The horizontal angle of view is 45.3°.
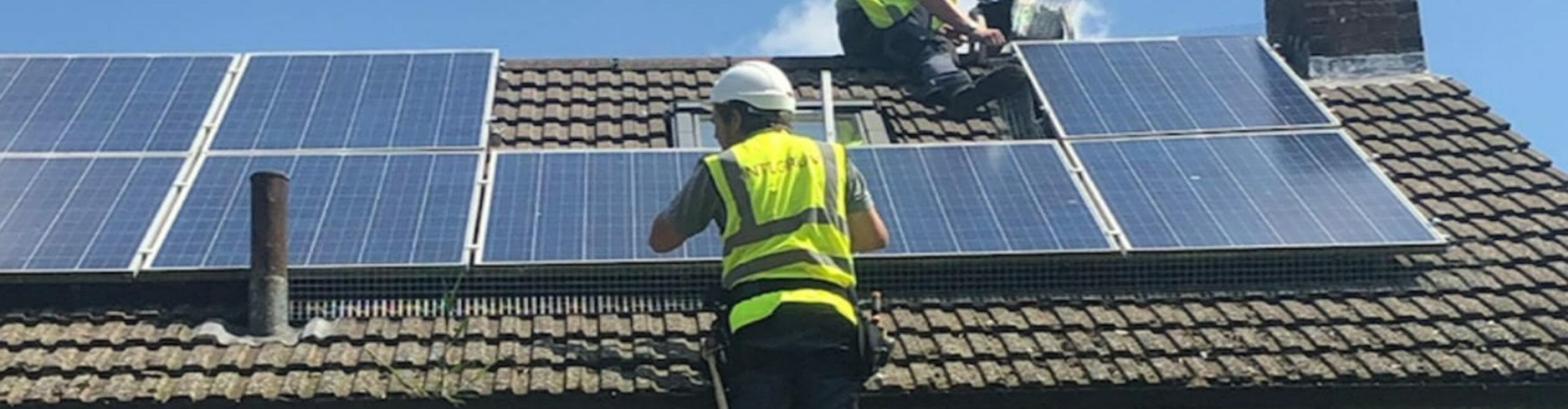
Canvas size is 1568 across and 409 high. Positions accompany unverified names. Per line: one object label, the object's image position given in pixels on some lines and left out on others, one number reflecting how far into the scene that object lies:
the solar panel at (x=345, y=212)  7.32
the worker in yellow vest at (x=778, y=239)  5.70
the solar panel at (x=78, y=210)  7.26
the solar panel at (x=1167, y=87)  8.92
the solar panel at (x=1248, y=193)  7.66
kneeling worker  9.65
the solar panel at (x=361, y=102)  8.57
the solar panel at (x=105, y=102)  8.45
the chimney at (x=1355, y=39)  10.55
